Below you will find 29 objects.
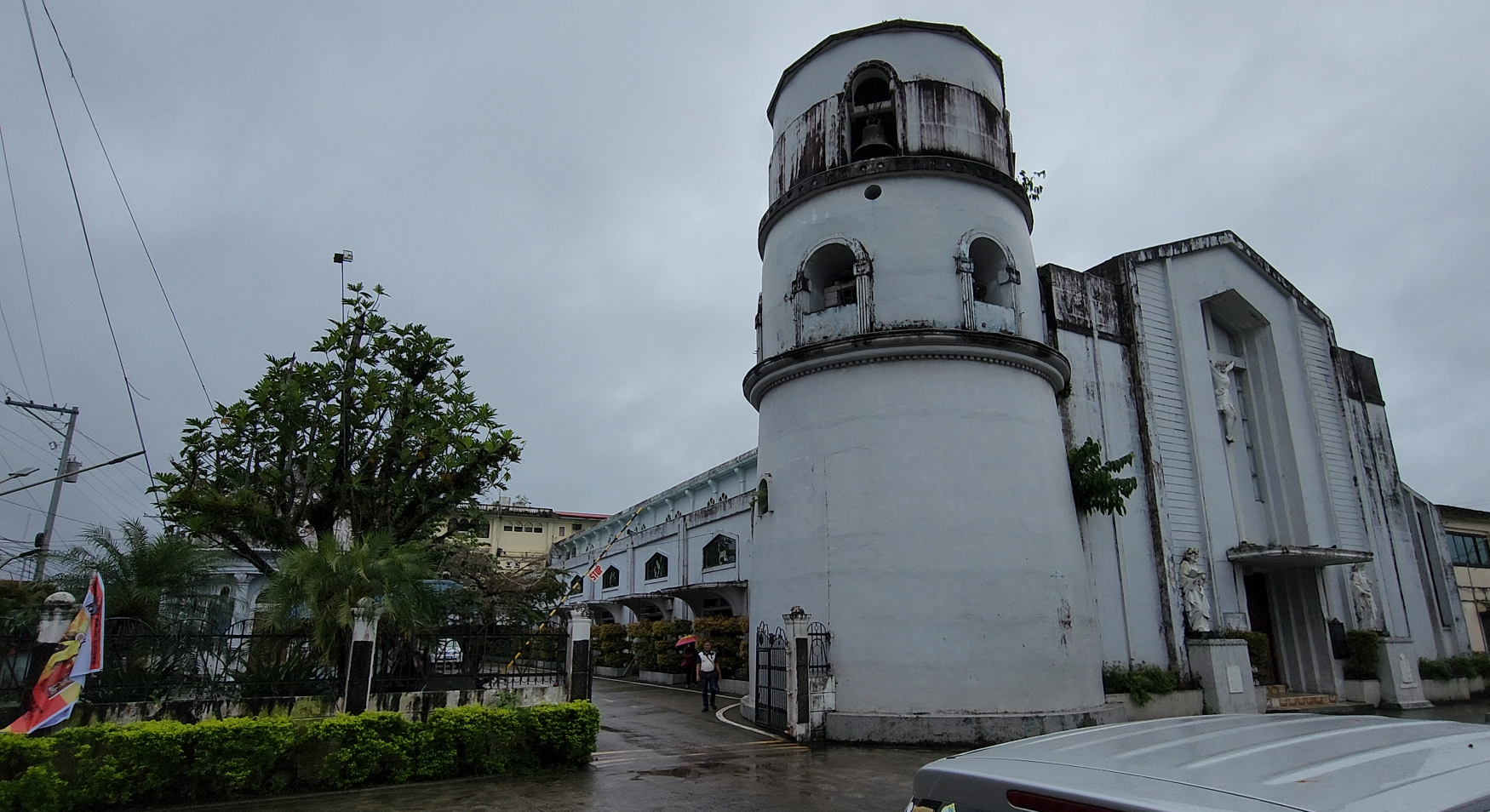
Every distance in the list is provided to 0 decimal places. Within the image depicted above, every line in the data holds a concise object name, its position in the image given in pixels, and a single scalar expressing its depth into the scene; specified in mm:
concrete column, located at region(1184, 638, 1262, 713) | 16297
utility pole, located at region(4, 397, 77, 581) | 24141
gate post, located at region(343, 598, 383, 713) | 10230
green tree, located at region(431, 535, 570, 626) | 16172
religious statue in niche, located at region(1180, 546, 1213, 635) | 16969
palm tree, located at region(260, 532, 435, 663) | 10609
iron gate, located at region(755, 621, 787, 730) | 14438
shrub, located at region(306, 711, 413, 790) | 9570
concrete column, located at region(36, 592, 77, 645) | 9188
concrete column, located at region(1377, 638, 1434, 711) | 18984
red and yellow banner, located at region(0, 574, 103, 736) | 8906
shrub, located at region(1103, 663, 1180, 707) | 15375
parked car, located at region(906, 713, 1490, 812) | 2211
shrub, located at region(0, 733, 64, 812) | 8164
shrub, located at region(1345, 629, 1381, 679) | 19031
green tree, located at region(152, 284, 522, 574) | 12547
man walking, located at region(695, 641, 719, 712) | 17656
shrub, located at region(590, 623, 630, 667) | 31281
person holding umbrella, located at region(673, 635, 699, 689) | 24216
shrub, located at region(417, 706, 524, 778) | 10164
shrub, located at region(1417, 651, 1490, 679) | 20688
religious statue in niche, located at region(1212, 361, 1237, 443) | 19922
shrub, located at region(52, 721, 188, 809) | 8594
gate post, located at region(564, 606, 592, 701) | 11570
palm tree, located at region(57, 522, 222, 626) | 11234
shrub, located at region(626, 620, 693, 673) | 26516
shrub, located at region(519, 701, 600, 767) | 10758
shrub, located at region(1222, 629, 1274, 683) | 17516
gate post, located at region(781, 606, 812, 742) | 13141
